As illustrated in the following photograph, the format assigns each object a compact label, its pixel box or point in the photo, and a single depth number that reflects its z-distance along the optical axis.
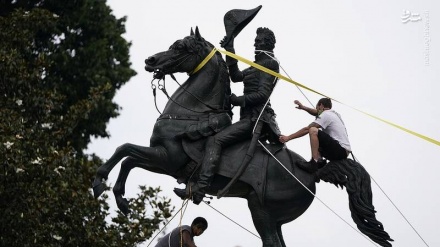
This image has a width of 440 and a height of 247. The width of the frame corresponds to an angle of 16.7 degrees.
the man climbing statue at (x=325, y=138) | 18.38
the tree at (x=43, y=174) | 25.67
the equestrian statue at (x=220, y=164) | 18.42
